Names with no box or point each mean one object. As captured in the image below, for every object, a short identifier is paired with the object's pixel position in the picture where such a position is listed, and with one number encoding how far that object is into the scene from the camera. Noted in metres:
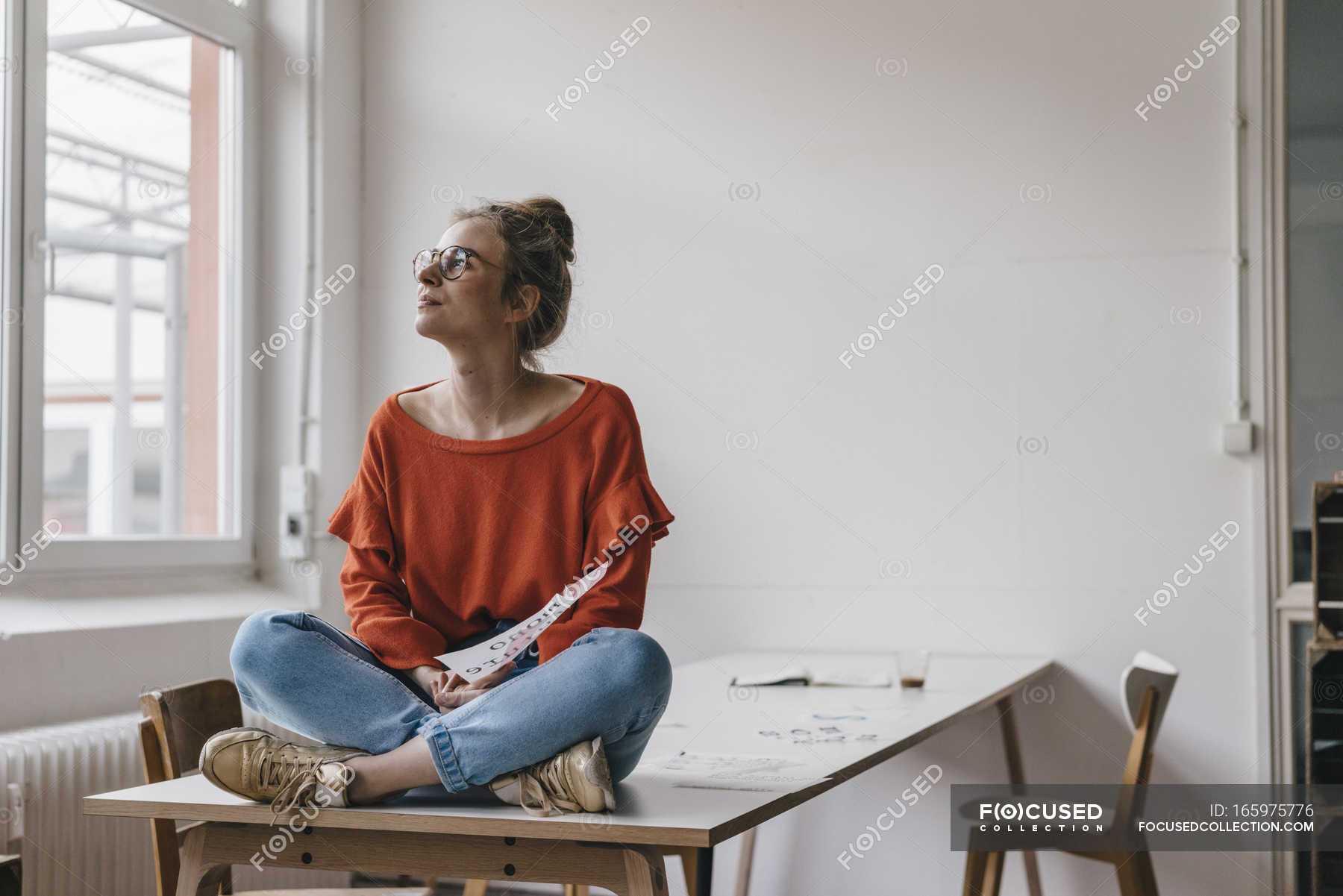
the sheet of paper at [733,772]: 1.54
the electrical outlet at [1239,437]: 3.03
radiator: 2.51
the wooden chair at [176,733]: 1.87
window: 3.01
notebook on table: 2.74
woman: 1.42
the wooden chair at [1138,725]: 2.51
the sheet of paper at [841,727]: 1.99
